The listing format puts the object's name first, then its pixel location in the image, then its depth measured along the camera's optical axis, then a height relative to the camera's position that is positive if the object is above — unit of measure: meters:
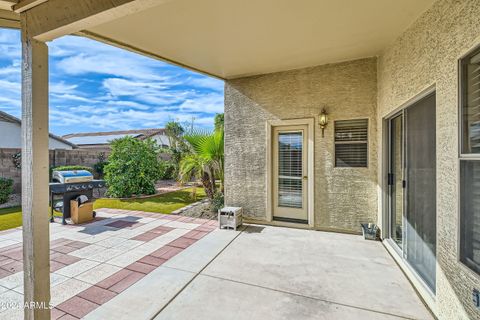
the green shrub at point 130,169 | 8.26 -0.33
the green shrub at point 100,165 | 10.48 -0.21
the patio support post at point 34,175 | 1.80 -0.11
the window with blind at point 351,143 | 4.42 +0.32
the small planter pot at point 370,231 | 4.15 -1.36
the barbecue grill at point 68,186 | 5.01 -0.59
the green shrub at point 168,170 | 9.66 -0.40
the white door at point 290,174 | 4.96 -0.34
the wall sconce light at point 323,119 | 4.53 +0.81
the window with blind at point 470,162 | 1.65 -0.04
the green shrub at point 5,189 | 6.57 -0.84
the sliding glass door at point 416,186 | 2.43 -0.36
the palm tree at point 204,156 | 6.07 +0.10
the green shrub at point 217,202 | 6.10 -1.17
